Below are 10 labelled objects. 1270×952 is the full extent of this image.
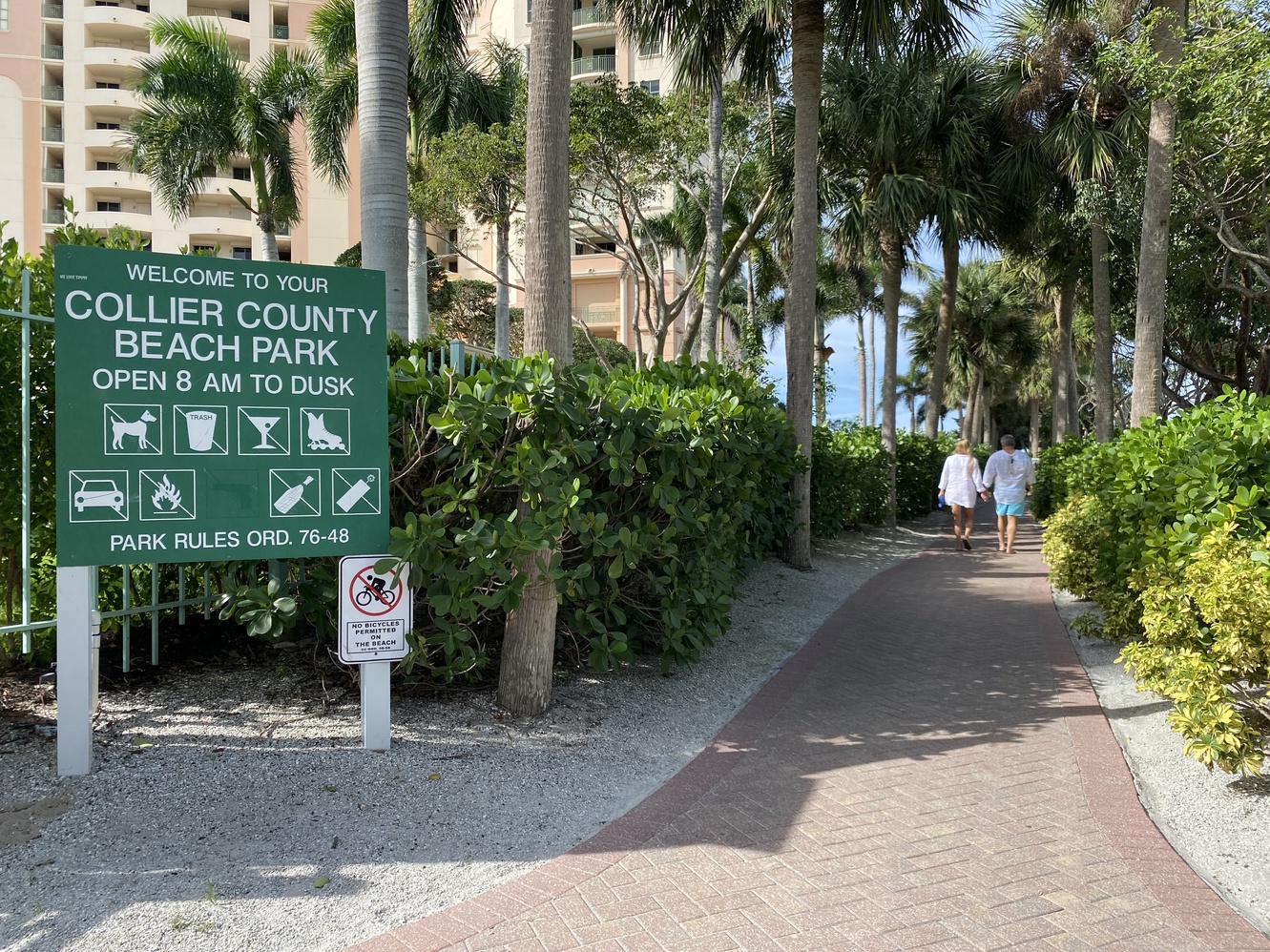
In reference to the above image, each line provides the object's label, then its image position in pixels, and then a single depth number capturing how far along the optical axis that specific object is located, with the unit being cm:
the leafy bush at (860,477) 1306
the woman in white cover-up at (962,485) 1454
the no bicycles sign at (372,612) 445
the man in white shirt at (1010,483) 1409
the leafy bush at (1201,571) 412
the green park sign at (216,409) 404
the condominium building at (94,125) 4619
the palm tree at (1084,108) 1452
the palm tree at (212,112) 2162
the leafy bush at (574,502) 448
